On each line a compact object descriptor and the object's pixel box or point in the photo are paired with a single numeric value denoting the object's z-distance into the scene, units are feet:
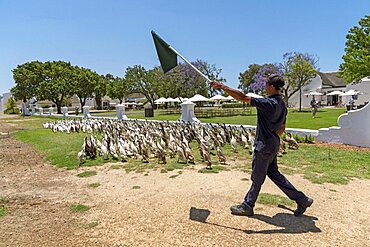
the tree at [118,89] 176.04
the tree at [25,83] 133.80
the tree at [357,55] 69.87
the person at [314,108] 74.95
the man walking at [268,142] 11.91
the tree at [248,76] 214.90
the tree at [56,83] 131.95
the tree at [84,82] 145.38
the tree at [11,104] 167.21
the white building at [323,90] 159.44
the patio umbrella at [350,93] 122.08
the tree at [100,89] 162.35
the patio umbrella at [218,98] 104.14
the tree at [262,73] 128.27
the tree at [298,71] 113.09
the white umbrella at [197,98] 89.86
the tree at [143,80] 163.73
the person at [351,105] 91.61
